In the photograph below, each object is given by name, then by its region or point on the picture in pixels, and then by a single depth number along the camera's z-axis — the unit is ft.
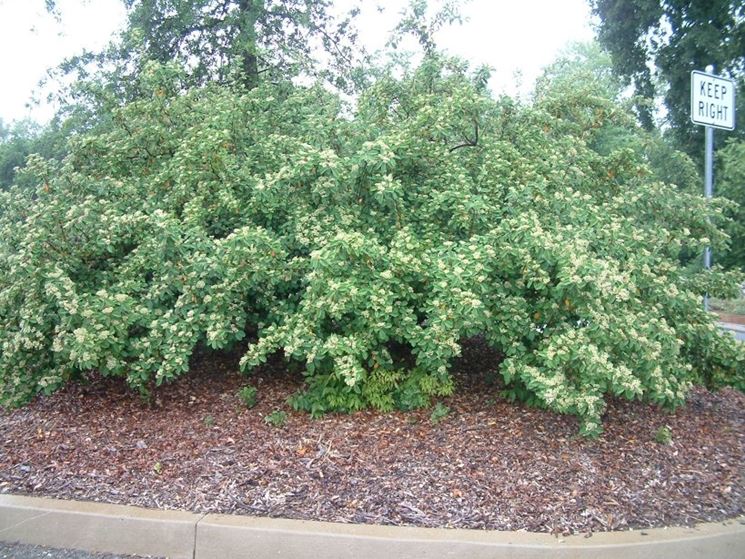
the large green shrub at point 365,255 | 13.99
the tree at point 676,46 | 42.73
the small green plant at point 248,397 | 16.44
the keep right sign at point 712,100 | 19.21
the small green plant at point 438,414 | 15.17
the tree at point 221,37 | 32.48
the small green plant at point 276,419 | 15.34
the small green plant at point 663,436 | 14.51
